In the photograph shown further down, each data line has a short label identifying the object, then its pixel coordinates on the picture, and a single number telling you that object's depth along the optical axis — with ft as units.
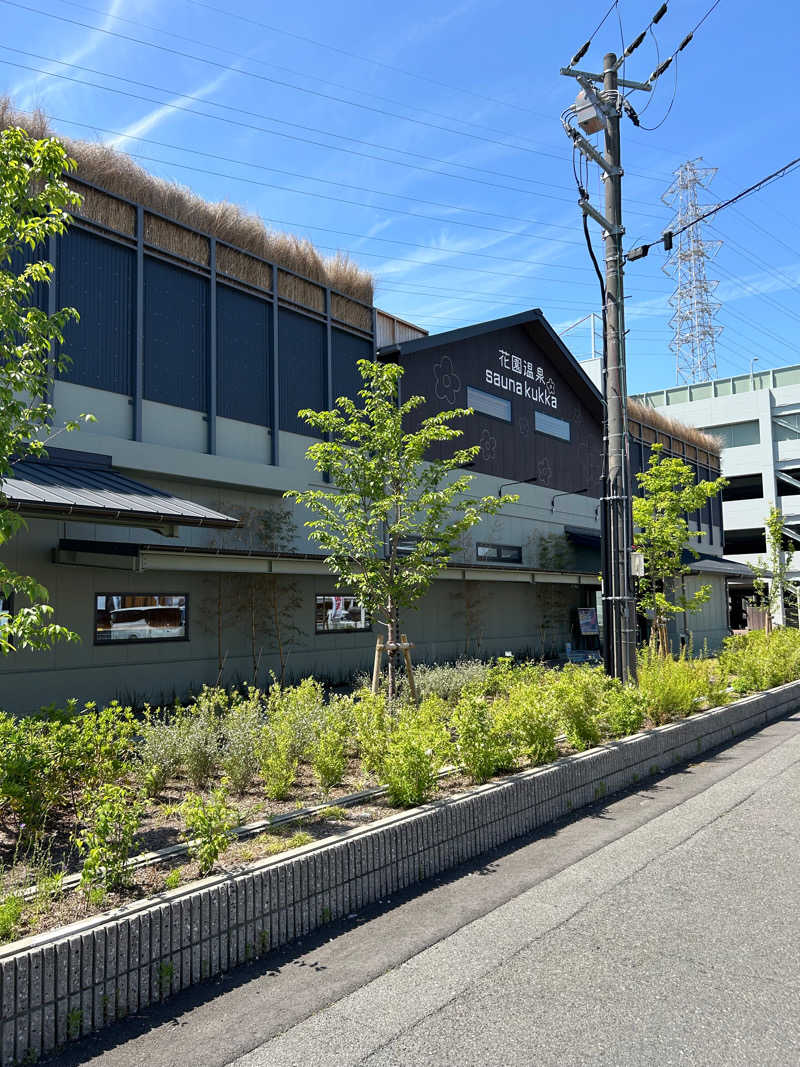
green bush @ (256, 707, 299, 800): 20.02
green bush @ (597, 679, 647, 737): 28.43
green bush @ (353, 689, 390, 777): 21.94
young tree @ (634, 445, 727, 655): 56.29
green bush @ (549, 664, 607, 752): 26.12
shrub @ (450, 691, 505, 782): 21.43
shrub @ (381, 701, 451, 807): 19.01
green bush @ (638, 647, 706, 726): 32.42
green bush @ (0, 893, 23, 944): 11.51
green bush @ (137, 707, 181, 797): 20.16
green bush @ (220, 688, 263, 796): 20.81
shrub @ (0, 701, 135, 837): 16.56
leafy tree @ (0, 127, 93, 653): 15.58
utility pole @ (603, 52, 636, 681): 33.63
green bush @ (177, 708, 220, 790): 21.42
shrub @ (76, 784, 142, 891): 13.17
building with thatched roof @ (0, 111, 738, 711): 38.29
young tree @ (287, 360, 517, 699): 32.30
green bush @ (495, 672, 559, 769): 23.30
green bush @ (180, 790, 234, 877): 14.05
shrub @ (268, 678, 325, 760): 23.07
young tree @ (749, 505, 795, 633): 85.76
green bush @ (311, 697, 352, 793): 20.94
